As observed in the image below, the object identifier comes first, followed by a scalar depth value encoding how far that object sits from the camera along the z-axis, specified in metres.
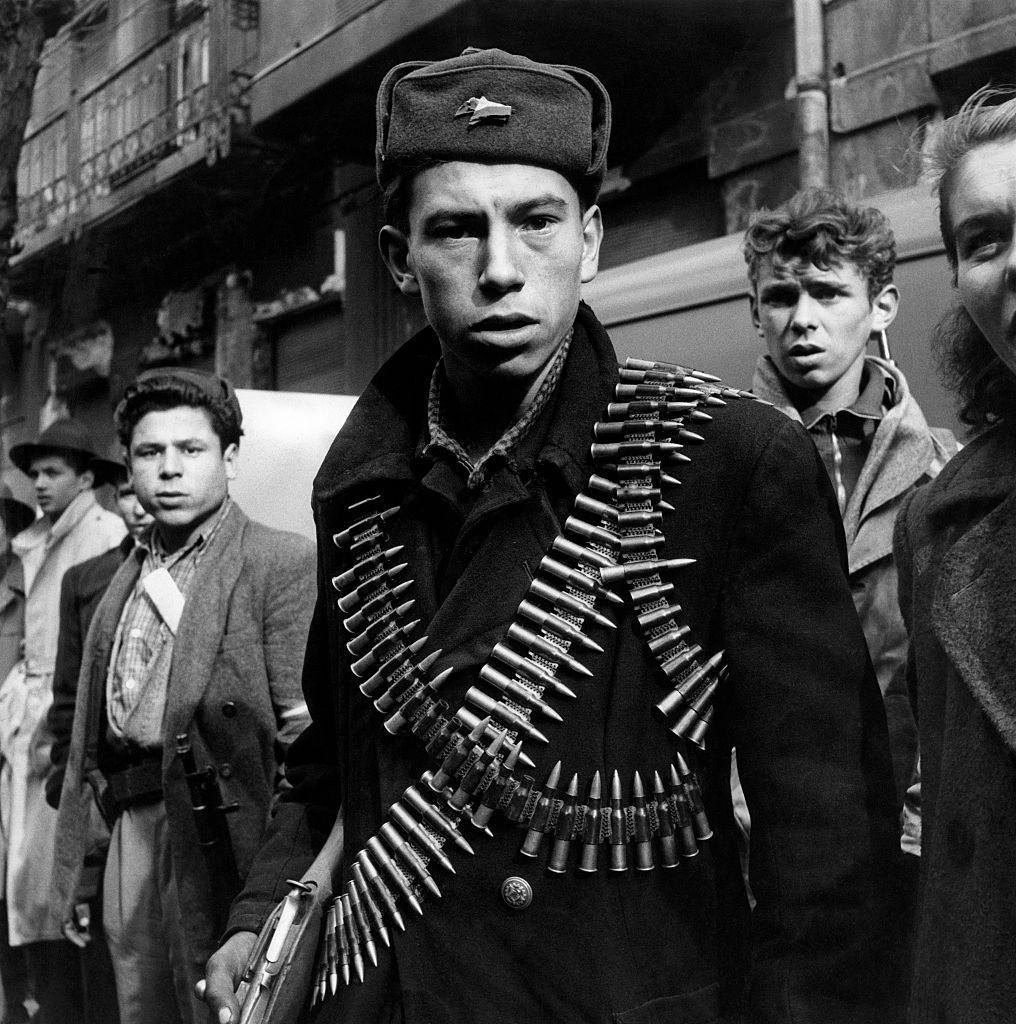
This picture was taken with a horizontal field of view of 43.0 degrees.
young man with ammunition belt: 1.71
